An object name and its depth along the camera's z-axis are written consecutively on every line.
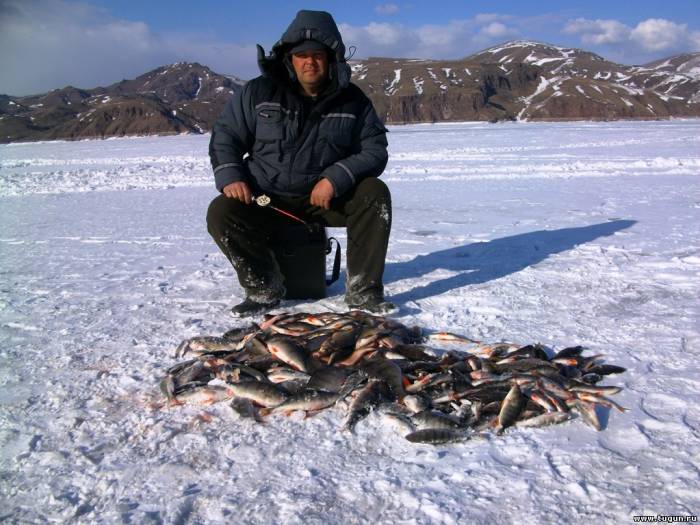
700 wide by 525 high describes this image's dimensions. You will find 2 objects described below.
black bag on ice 3.96
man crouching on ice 3.65
